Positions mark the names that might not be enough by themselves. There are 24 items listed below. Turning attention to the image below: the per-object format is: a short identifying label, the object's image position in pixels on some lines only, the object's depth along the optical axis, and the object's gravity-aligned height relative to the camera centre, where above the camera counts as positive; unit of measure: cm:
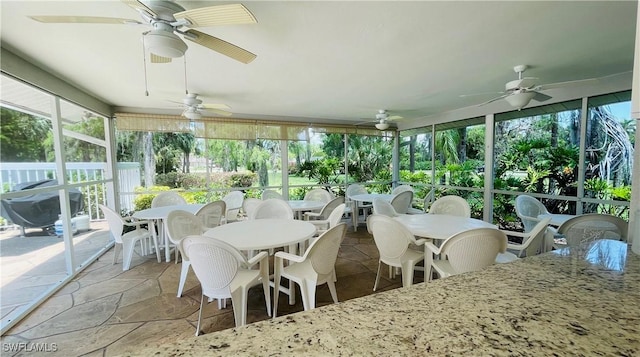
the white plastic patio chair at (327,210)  383 -67
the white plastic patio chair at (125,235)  319 -86
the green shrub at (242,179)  539 -26
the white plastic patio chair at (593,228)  221 -62
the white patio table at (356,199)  501 -69
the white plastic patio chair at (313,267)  196 -83
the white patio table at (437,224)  233 -64
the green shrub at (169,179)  488 -21
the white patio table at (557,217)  310 -75
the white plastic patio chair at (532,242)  220 -72
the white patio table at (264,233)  211 -63
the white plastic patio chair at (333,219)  292 -63
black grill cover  272 -42
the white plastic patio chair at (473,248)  189 -66
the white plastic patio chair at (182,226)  255 -63
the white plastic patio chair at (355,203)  520 -84
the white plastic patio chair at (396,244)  231 -75
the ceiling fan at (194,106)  338 +83
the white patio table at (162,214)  333 -61
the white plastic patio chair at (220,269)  176 -72
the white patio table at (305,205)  405 -65
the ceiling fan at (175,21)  133 +83
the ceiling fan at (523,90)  253 +71
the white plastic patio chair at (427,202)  520 -84
